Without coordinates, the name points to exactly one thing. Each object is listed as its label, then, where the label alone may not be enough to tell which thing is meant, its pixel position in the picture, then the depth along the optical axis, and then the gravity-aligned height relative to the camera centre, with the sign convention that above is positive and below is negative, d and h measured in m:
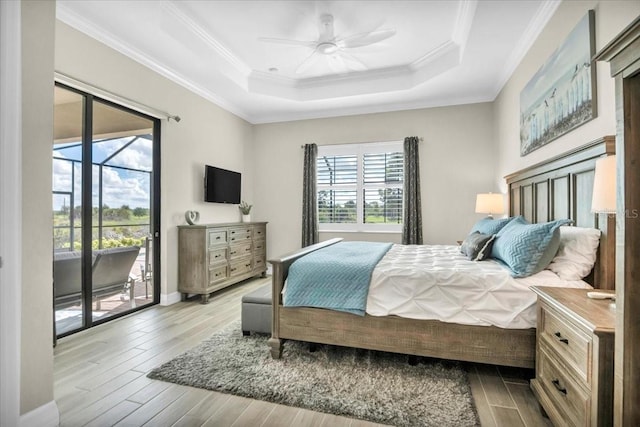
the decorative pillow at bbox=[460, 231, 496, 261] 2.59 -0.29
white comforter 1.96 -0.54
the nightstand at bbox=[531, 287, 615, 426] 1.17 -0.64
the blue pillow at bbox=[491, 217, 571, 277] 2.01 -0.24
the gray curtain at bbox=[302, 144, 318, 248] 5.30 +0.19
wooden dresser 3.89 -0.58
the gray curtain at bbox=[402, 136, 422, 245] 4.78 +0.25
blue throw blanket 2.22 -0.51
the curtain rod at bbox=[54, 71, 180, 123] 2.69 +1.14
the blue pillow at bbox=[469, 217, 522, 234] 2.98 -0.13
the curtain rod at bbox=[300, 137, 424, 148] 4.87 +1.14
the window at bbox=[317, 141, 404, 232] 5.14 +0.43
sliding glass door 2.82 +0.03
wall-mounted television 4.44 +0.41
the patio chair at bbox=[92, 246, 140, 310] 3.12 -0.60
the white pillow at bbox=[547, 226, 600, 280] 1.91 -0.26
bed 1.96 -0.78
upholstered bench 2.71 -0.87
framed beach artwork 2.03 +0.92
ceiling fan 3.04 +1.77
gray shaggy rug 1.75 -1.09
